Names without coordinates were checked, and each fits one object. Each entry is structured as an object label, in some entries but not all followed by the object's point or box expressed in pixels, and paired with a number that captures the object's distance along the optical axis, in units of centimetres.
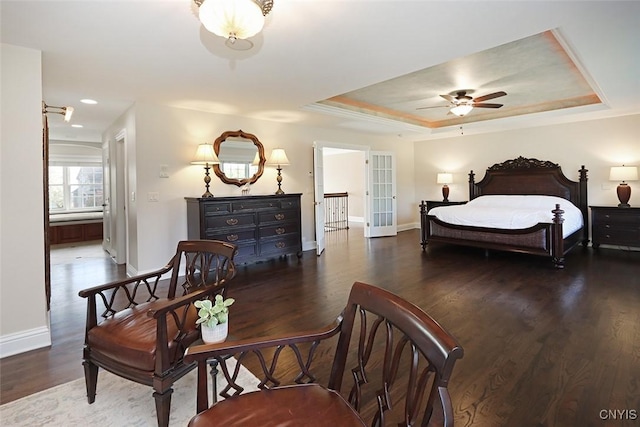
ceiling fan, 467
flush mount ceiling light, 165
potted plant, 147
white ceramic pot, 149
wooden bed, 468
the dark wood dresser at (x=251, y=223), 451
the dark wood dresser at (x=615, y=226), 528
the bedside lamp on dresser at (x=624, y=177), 538
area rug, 173
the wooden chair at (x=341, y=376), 89
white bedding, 493
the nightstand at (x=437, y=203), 748
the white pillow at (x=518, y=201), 594
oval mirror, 511
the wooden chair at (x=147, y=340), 157
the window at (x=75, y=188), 803
